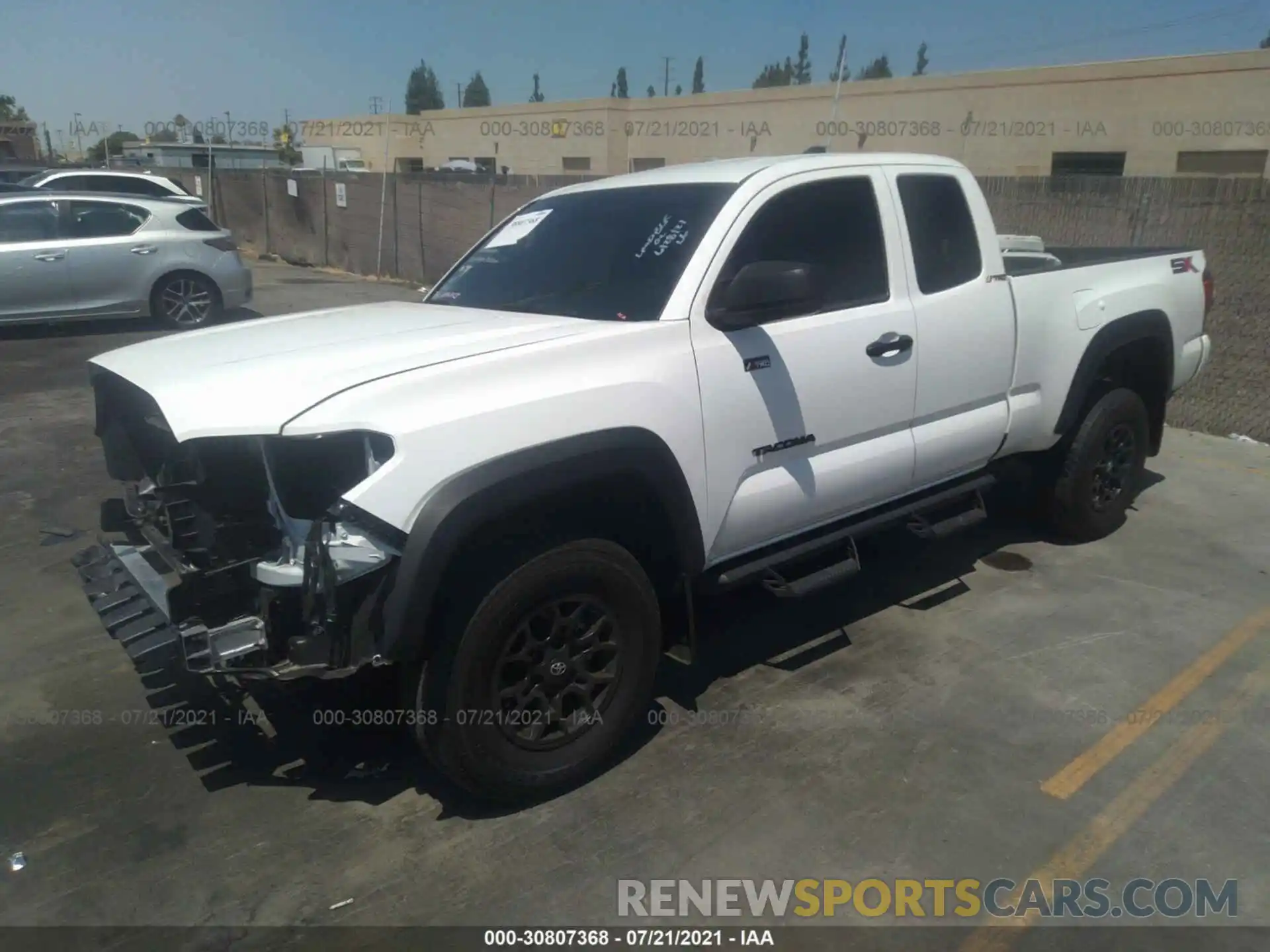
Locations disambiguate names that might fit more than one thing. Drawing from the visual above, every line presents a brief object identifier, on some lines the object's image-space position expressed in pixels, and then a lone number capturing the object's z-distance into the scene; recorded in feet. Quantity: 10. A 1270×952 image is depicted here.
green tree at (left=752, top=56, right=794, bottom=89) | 351.58
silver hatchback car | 37.93
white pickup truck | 9.51
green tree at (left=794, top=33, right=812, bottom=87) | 322.14
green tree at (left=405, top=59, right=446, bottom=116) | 395.96
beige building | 105.60
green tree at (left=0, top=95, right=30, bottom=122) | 277.03
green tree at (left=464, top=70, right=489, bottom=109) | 399.24
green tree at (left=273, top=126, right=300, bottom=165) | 120.47
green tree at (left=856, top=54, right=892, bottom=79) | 307.78
